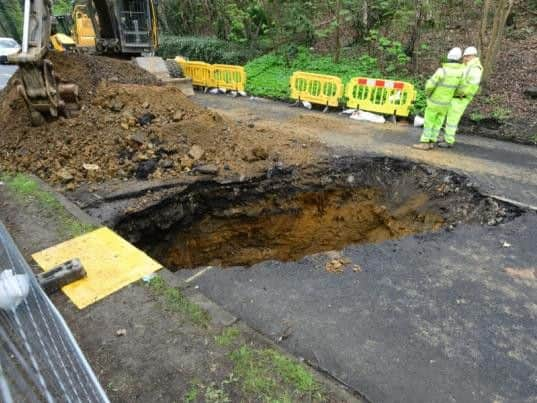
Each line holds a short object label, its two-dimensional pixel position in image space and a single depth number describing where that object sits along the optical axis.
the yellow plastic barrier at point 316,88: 10.85
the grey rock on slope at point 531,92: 8.77
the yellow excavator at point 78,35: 14.44
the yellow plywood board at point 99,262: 3.45
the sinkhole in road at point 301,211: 5.73
